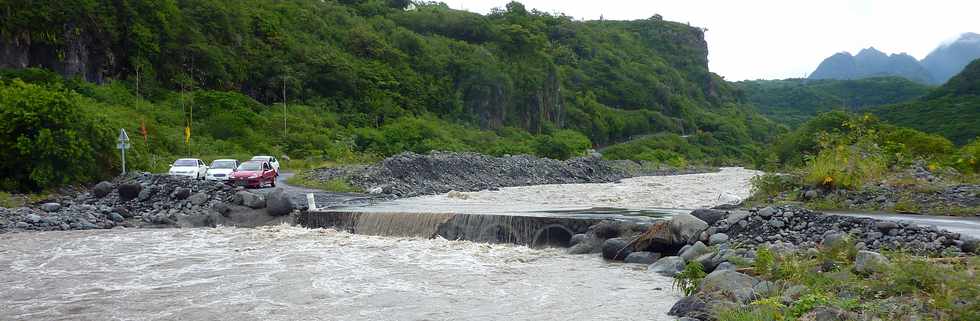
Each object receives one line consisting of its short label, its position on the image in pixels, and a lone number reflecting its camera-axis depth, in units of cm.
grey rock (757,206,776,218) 1581
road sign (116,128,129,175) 2715
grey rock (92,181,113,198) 2552
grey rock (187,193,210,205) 2442
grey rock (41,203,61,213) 2283
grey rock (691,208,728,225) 1697
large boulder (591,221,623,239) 1719
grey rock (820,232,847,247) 1158
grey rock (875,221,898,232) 1360
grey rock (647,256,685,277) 1370
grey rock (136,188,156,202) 2498
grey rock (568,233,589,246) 1767
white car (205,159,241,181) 3131
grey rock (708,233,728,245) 1490
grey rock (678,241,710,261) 1405
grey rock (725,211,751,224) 1586
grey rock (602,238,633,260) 1596
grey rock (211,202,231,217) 2346
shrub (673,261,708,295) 1097
